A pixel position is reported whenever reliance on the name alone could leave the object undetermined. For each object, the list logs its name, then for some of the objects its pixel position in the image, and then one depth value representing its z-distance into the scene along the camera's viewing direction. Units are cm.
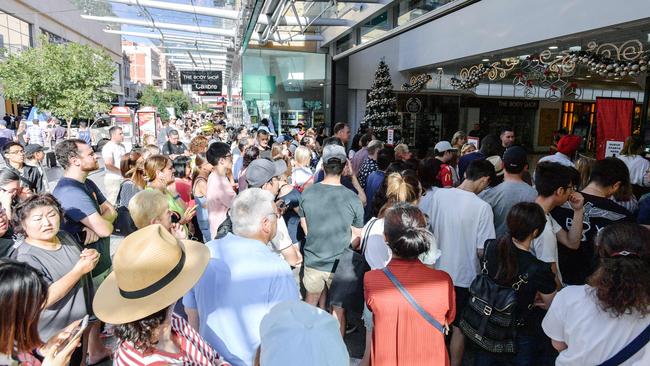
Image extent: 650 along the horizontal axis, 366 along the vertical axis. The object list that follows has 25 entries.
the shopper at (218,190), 432
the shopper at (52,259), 248
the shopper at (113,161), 651
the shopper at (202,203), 457
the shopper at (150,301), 156
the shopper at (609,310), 179
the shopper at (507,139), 662
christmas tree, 1202
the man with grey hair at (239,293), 204
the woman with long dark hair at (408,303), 212
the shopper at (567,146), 571
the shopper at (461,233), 325
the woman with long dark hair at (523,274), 254
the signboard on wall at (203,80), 2709
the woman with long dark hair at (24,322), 165
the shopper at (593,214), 322
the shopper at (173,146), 904
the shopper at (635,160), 589
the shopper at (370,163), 572
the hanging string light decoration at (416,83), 1087
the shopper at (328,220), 342
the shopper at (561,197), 316
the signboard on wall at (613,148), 661
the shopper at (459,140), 763
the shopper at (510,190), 360
